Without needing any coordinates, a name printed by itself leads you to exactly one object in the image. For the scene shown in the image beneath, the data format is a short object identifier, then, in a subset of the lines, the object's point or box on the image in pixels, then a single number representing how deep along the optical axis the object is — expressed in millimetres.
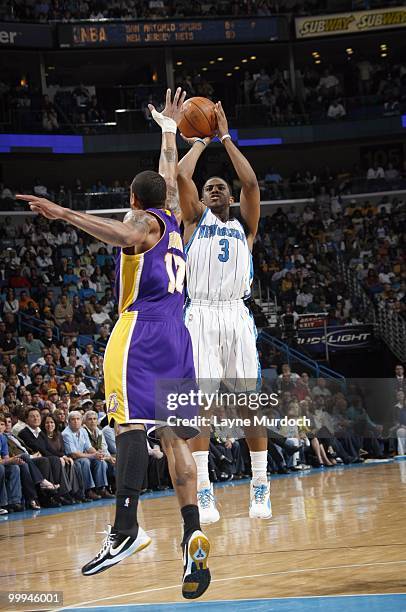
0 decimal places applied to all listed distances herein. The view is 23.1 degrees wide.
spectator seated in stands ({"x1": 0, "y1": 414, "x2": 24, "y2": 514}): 13620
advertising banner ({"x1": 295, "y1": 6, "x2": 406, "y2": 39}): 31328
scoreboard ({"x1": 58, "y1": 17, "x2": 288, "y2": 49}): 29406
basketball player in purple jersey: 5617
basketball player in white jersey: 7305
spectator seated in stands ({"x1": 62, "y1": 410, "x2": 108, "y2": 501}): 14695
